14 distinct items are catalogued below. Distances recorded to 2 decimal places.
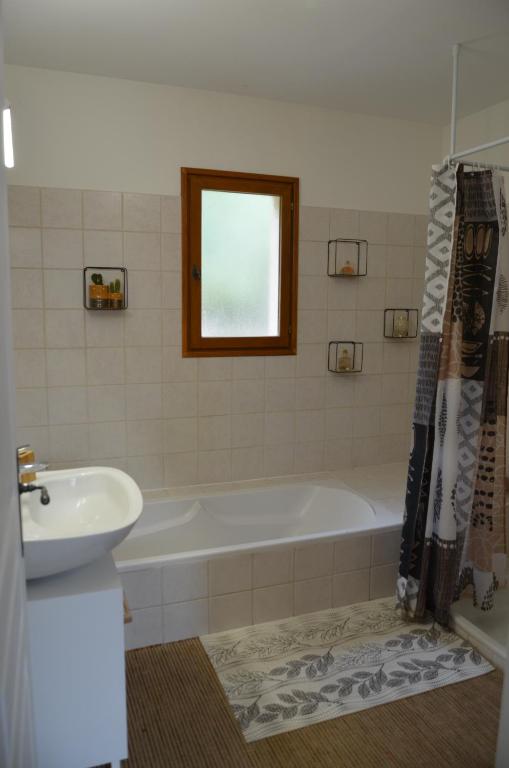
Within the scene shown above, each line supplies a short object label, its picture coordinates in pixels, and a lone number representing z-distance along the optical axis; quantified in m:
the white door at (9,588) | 0.73
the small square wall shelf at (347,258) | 3.35
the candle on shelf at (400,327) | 3.53
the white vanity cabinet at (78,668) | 1.54
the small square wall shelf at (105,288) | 2.82
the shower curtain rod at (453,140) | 2.08
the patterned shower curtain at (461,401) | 2.27
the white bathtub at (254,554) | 2.36
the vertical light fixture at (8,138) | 1.66
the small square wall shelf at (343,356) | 3.42
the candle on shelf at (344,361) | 3.42
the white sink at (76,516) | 1.48
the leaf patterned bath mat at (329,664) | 2.01
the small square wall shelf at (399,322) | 3.53
